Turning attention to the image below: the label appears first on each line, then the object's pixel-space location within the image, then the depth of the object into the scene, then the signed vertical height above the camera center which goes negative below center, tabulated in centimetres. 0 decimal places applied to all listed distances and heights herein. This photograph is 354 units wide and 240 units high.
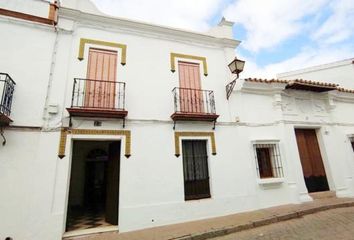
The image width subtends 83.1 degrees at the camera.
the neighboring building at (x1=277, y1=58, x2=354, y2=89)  1216 +590
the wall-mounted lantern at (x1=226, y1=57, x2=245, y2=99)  678 +352
